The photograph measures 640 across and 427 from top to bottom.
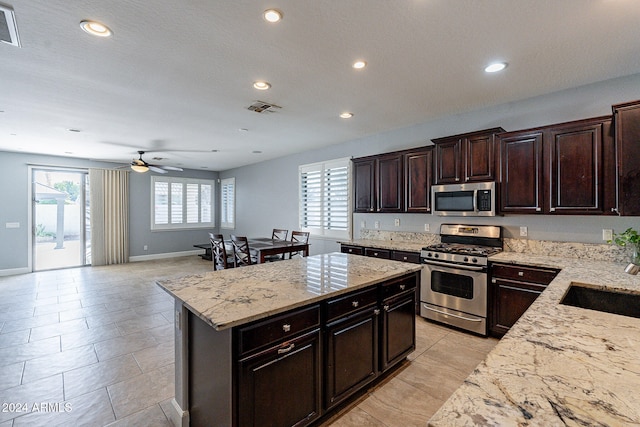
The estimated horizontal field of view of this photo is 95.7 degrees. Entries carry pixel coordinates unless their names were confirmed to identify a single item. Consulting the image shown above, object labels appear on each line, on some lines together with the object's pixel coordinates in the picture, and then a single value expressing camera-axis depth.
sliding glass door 6.64
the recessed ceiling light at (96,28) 1.96
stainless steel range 3.22
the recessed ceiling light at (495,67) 2.57
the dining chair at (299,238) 5.34
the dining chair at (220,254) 4.73
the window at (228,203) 8.78
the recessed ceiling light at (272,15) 1.87
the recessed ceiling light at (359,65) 2.51
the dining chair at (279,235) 5.97
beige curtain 7.20
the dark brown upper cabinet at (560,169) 2.70
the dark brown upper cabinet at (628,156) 2.43
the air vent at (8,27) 1.82
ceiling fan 5.83
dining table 4.41
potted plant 2.44
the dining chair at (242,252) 4.43
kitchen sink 1.96
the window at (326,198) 5.42
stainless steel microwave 3.39
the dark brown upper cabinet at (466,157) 3.40
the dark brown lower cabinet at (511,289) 2.84
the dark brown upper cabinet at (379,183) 4.29
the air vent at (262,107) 3.47
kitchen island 1.50
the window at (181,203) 8.30
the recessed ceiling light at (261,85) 2.91
